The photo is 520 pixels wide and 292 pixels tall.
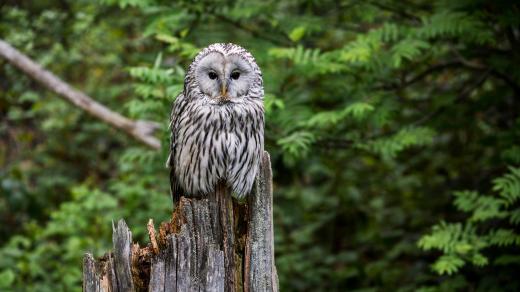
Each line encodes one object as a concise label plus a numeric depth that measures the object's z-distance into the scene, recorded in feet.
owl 24.67
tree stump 20.61
